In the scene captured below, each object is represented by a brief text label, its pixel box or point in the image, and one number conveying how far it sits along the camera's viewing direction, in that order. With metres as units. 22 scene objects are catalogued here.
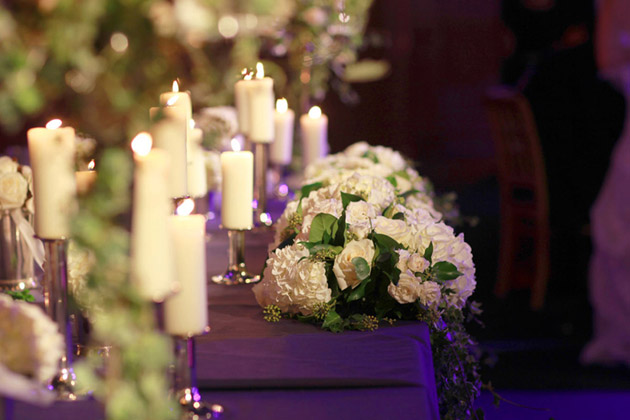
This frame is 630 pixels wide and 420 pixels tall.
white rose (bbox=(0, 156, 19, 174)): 2.79
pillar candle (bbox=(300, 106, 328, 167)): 3.78
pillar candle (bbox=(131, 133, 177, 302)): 2.10
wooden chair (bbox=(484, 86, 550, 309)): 5.69
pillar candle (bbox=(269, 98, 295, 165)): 3.72
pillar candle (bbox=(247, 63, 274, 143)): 3.27
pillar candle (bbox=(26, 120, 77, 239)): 2.37
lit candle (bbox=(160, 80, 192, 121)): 2.60
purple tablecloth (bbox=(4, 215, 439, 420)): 2.37
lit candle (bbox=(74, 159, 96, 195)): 2.45
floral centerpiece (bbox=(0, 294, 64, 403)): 2.11
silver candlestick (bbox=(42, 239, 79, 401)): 2.41
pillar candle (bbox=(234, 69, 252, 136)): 3.46
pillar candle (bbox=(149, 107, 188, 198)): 2.59
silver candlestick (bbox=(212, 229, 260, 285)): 3.01
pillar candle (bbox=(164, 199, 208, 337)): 2.26
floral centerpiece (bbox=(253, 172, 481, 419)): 2.62
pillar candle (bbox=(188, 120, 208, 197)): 3.11
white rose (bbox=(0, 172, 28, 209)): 2.80
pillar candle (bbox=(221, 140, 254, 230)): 2.87
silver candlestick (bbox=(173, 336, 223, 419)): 2.34
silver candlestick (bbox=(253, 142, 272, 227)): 3.46
